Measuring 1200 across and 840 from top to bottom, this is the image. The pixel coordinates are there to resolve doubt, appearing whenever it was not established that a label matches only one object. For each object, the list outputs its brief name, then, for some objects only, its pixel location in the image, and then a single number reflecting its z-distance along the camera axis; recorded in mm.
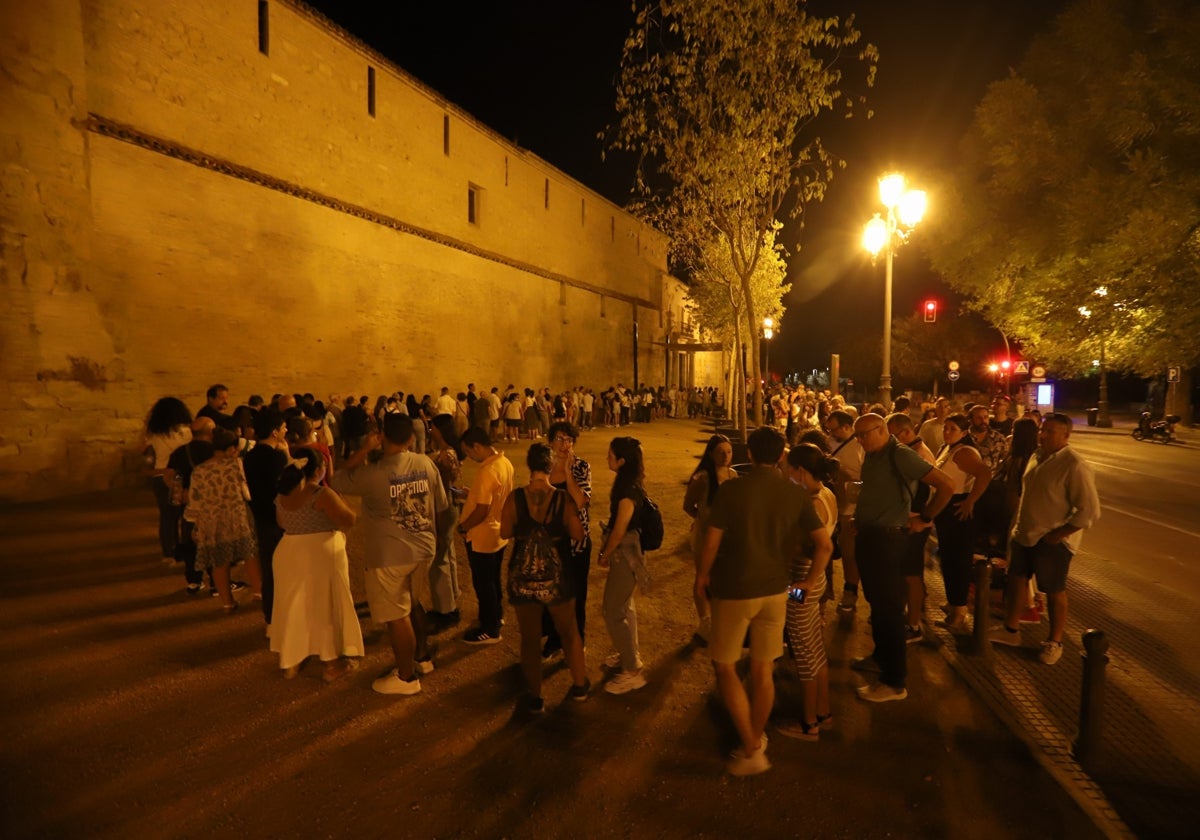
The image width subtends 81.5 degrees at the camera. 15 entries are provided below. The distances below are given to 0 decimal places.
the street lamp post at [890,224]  11828
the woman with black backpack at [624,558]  4344
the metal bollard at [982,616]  5163
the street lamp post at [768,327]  25811
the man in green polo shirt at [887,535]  4391
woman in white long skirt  4359
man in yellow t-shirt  4844
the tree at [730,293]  18503
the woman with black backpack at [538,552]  4004
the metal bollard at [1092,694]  3686
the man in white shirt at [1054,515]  4949
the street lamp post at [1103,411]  30322
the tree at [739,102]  11180
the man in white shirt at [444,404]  16578
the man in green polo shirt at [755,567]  3525
